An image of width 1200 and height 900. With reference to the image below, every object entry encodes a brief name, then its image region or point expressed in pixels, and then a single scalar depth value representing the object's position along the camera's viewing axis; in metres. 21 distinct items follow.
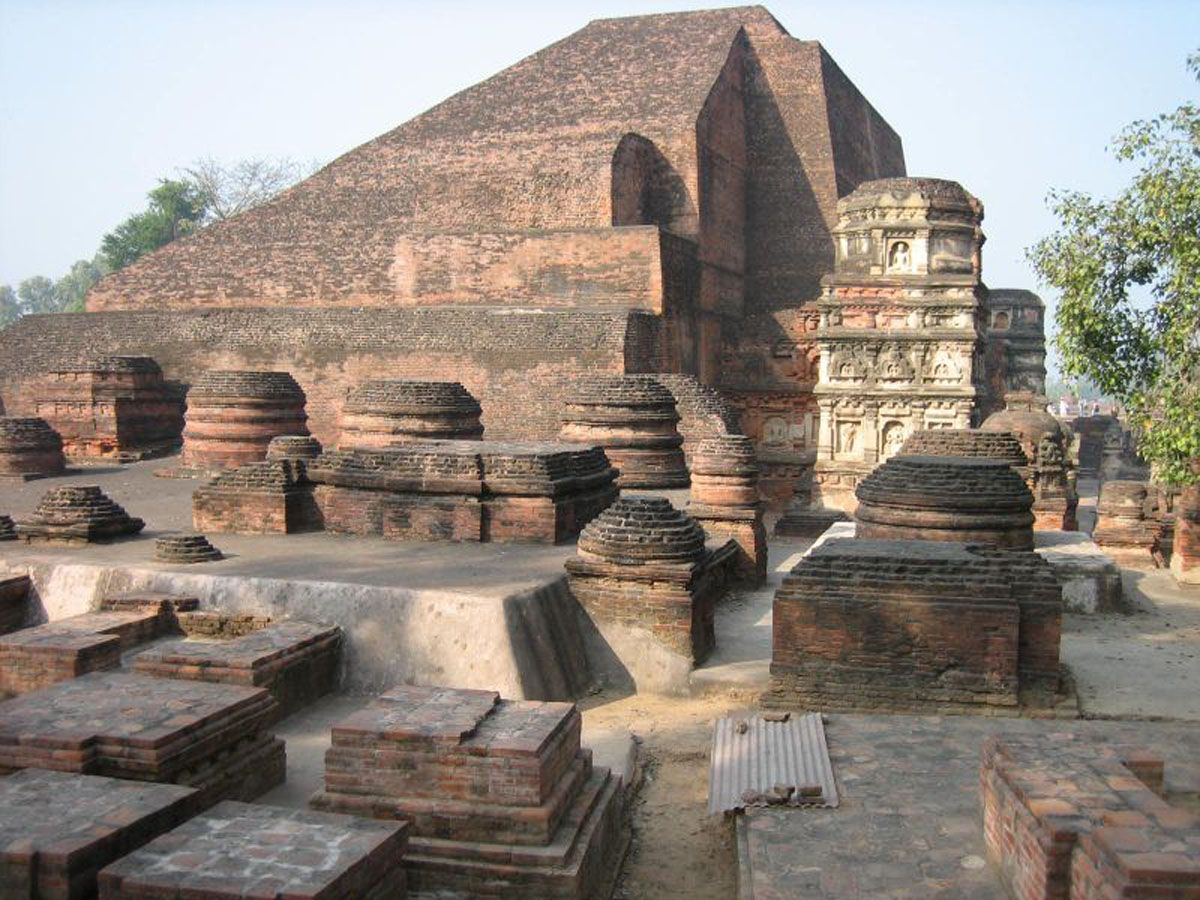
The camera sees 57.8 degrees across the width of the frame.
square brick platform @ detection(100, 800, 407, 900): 3.44
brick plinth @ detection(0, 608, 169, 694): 6.08
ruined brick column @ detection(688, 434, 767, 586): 10.09
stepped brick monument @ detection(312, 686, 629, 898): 4.32
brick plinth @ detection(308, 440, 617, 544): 8.70
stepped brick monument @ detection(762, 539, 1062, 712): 6.31
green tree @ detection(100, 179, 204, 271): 38.41
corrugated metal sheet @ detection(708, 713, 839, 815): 4.91
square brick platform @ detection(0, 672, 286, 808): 4.49
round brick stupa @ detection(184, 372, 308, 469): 13.08
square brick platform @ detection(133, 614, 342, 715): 5.91
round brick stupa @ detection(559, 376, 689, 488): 12.16
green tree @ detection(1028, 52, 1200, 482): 8.45
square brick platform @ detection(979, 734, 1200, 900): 3.21
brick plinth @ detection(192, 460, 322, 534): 9.25
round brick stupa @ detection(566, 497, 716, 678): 7.12
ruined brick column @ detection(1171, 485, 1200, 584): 11.24
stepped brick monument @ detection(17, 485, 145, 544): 8.62
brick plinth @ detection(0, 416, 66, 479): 13.16
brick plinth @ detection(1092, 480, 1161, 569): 12.82
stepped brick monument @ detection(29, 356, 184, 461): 15.63
